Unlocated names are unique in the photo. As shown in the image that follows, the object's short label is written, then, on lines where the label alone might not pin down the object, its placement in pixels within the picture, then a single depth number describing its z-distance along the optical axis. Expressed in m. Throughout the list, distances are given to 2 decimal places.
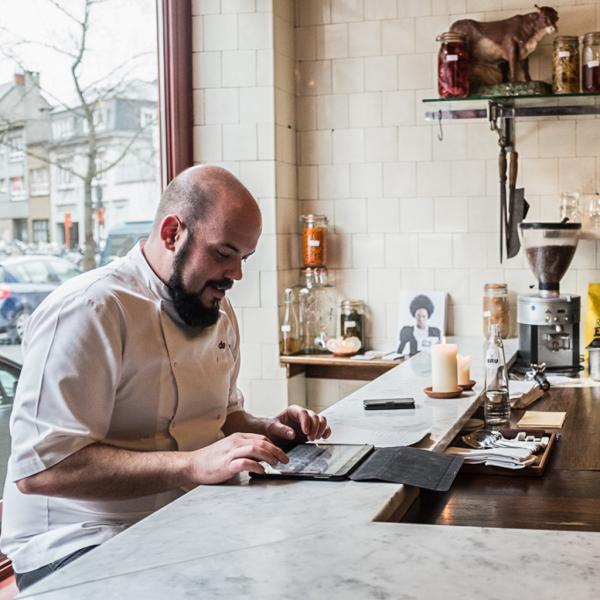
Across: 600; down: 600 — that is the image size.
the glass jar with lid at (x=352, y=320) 4.29
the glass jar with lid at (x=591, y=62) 3.77
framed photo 4.21
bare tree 3.39
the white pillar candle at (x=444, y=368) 2.79
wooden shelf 4.08
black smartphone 2.61
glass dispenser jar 4.32
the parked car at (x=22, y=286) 3.06
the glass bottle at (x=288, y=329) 4.25
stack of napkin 2.11
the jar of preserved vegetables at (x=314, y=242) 4.27
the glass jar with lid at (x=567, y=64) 3.84
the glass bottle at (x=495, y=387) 2.56
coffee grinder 3.59
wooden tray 2.09
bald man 1.90
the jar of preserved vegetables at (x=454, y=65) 3.91
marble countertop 1.29
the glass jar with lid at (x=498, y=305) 4.10
